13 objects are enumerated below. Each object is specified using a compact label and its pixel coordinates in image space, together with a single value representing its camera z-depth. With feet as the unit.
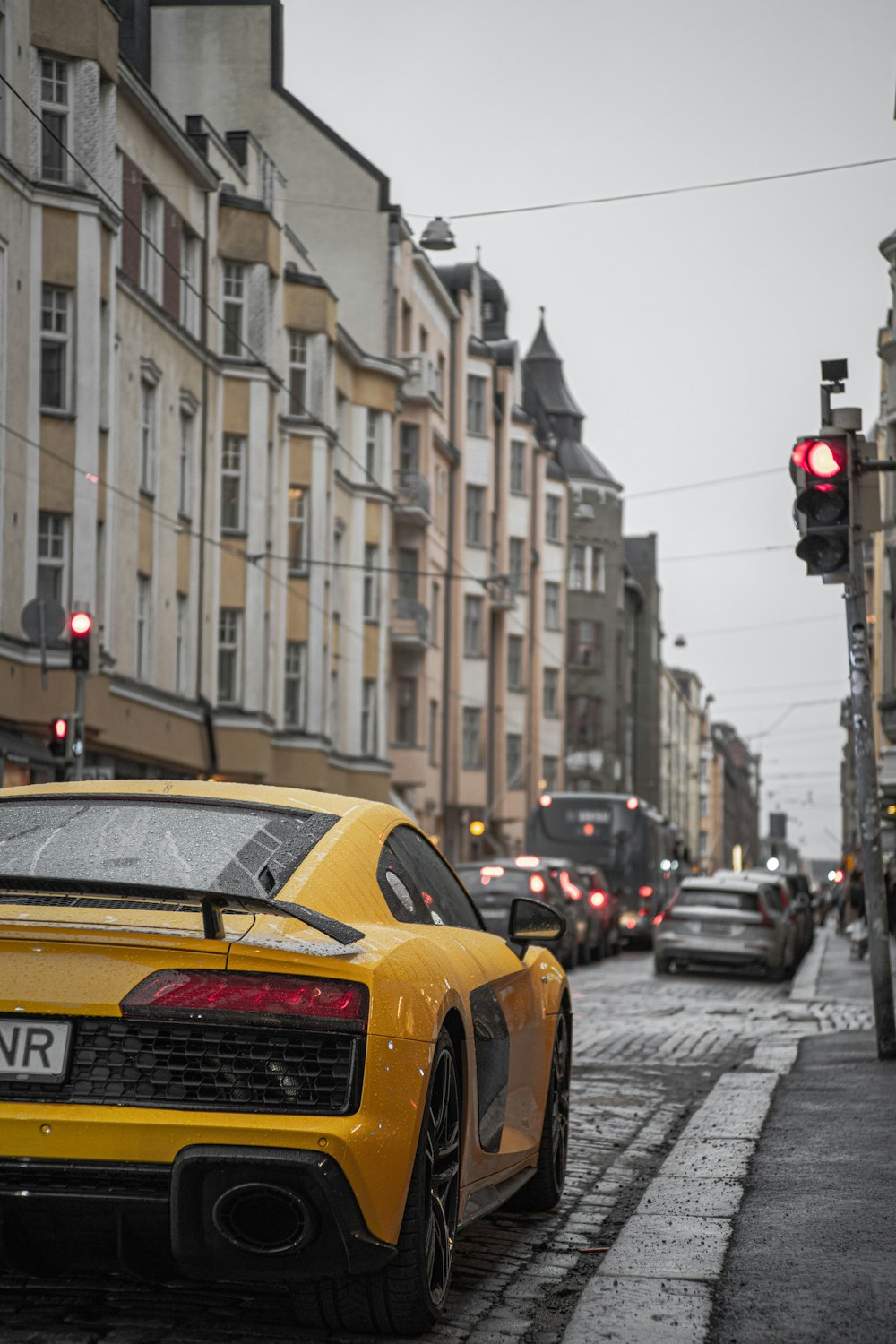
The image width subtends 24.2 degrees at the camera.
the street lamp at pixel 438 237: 96.27
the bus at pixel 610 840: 151.53
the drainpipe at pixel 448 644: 198.42
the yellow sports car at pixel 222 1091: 15.24
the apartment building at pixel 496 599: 207.51
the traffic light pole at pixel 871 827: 43.32
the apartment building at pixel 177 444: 93.81
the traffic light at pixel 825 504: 42.47
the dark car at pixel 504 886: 87.10
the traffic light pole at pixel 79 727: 72.28
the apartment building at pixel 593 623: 309.01
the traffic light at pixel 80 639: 71.15
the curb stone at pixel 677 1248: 17.46
